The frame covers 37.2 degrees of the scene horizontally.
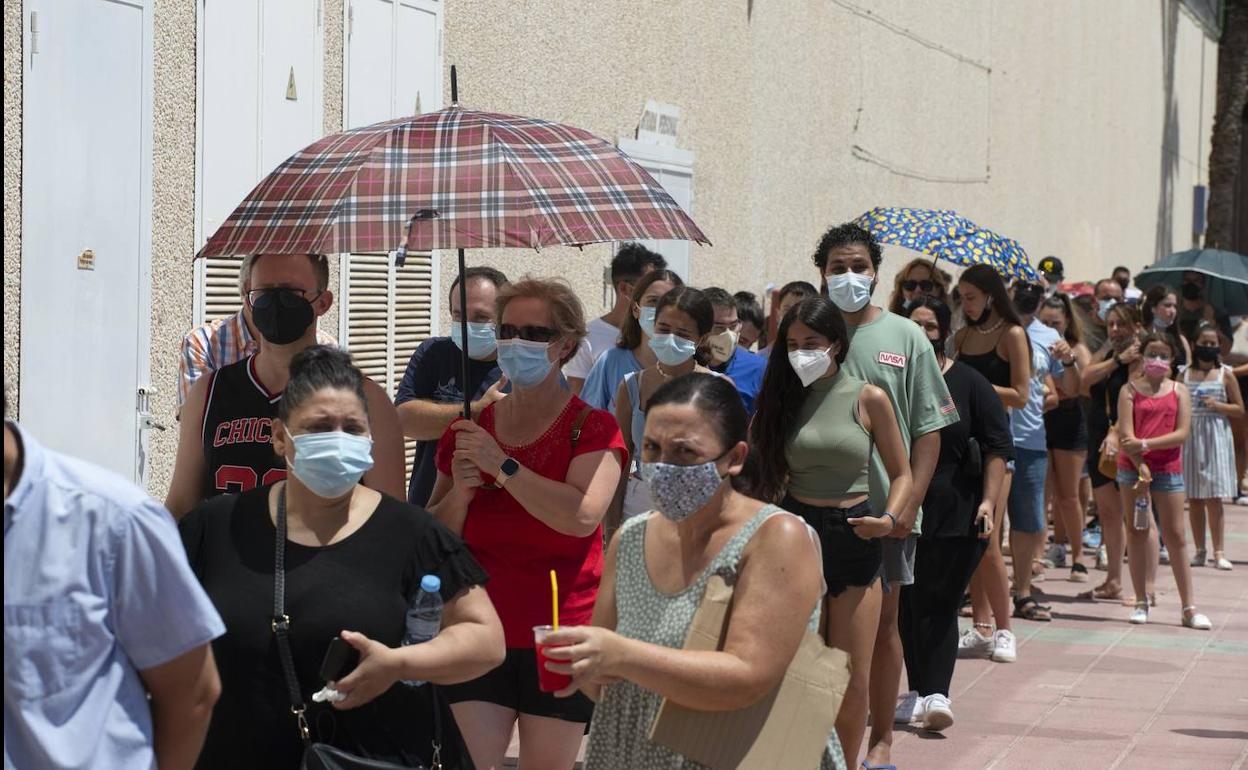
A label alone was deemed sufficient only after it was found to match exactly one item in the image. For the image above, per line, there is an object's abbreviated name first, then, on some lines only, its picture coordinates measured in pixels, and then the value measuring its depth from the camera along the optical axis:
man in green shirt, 6.77
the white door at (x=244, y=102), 8.62
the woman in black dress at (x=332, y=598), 3.56
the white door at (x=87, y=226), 7.44
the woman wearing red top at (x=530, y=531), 4.95
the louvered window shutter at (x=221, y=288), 8.68
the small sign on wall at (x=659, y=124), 13.44
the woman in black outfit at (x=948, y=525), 7.91
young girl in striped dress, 13.28
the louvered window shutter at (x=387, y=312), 10.15
